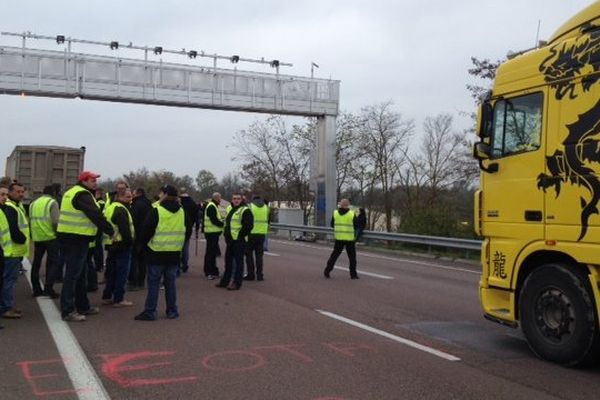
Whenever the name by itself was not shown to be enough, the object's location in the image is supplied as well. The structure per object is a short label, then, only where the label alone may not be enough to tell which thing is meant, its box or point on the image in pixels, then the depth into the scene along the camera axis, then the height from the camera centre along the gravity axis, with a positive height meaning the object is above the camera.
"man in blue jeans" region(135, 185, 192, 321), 8.70 -0.46
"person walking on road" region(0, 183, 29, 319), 8.40 -0.55
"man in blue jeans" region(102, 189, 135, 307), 9.81 -0.70
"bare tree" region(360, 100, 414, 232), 36.81 +4.12
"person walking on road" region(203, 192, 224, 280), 13.65 -0.42
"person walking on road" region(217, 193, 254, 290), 11.73 -0.43
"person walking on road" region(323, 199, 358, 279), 13.86 -0.36
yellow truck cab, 6.11 +0.31
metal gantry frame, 24.38 +5.30
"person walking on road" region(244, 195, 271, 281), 13.22 -0.50
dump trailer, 18.27 +1.27
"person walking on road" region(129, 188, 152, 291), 11.34 -0.71
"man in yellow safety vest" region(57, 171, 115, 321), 8.25 -0.26
